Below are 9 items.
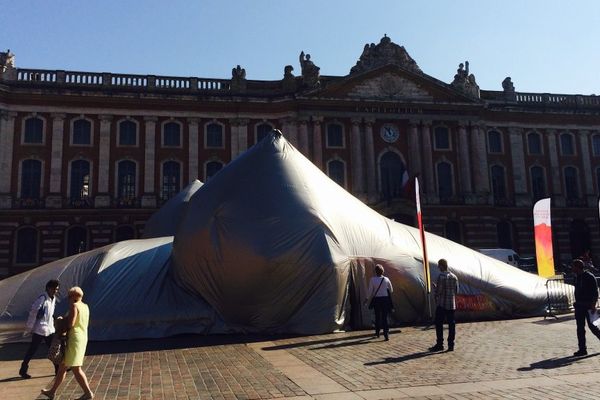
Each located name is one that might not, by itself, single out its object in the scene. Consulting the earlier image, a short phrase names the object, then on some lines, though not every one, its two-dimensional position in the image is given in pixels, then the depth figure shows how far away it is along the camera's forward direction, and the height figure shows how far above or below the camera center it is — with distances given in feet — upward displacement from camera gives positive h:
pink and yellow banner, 50.60 +2.41
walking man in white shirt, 27.86 -2.21
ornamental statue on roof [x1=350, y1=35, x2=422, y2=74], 122.42 +49.03
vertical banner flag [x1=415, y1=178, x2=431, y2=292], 41.91 +0.24
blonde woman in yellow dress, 21.68 -2.89
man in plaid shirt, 32.09 -2.27
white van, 101.71 +1.77
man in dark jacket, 29.58 -2.17
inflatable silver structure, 39.63 -0.02
